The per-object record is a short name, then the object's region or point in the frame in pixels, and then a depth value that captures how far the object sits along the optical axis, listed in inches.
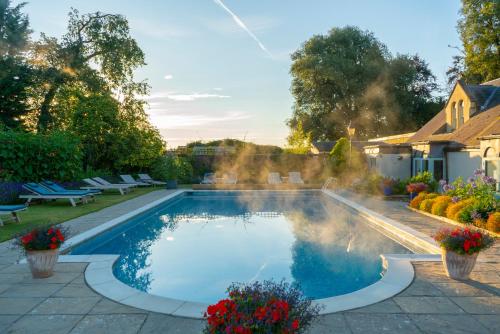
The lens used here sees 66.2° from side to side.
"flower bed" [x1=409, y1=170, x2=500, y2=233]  376.1
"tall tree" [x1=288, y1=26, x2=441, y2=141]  1556.3
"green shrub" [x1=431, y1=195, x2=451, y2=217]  452.1
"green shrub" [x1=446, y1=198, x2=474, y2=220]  412.8
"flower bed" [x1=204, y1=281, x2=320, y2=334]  105.9
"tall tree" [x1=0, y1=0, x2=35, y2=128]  931.3
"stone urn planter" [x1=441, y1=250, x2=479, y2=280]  222.5
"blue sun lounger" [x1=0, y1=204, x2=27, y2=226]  403.9
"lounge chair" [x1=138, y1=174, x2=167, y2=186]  894.1
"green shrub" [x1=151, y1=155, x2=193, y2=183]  896.9
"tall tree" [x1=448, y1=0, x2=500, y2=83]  1187.3
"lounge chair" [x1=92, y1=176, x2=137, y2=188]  763.5
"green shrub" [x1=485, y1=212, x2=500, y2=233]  348.8
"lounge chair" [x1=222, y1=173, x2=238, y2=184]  945.5
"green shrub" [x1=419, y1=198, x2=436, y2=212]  485.7
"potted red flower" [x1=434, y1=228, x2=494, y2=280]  219.3
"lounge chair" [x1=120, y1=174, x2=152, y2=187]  837.0
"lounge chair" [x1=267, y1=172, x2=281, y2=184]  946.5
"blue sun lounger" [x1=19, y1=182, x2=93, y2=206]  566.6
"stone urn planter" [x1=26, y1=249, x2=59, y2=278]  229.6
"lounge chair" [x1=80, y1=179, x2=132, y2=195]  724.6
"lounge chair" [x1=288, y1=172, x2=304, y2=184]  957.8
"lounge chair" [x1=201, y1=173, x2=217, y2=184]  958.4
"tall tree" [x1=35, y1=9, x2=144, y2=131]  1047.0
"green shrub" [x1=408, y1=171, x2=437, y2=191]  601.6
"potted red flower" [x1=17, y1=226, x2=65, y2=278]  229.5
